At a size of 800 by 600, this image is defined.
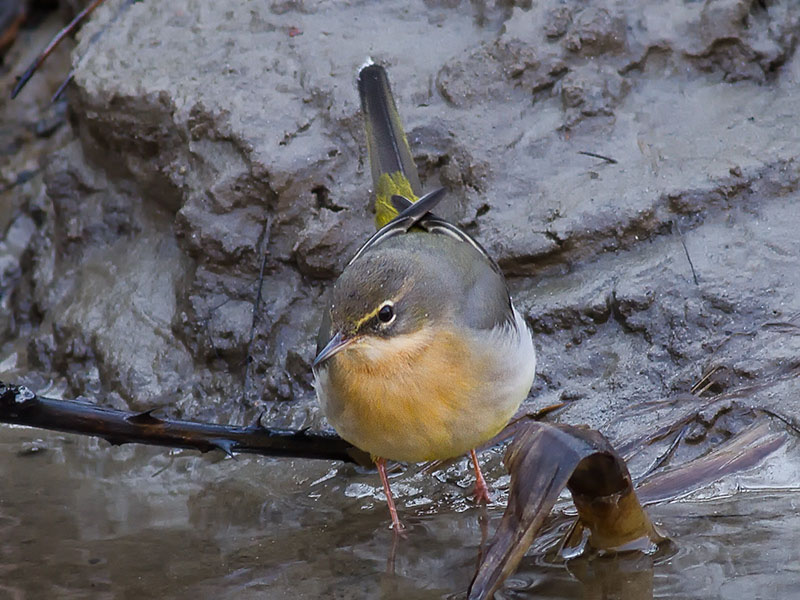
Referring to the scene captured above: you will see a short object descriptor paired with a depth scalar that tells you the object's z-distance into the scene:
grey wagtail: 8.56
